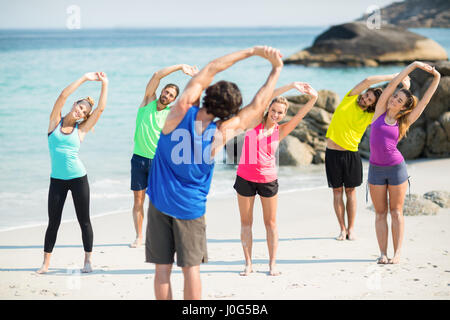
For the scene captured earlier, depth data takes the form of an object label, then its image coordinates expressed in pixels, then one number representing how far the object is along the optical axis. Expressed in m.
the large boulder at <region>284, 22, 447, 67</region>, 45.12
